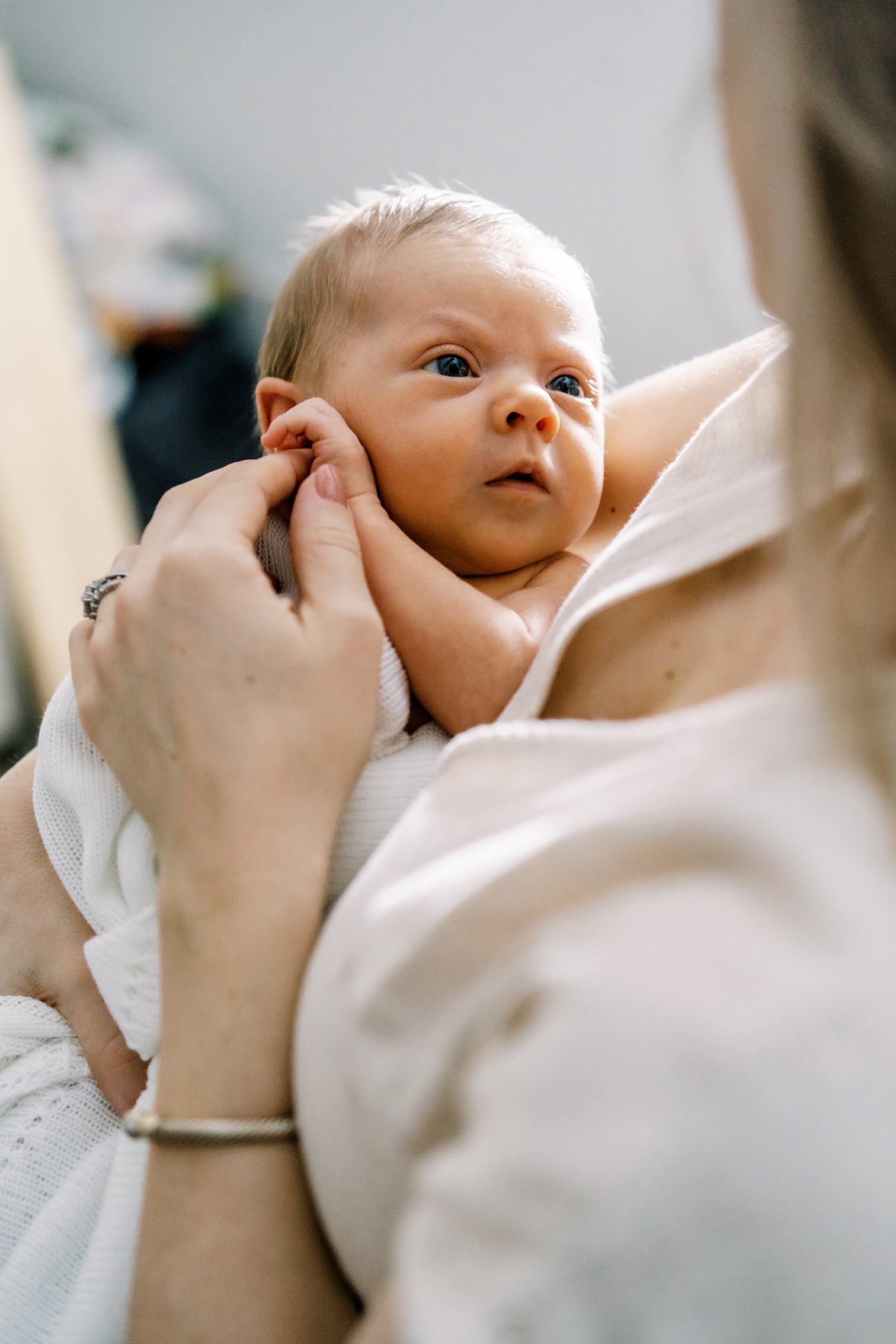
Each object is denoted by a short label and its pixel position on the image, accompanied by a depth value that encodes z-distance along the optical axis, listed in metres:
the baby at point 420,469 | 0.46
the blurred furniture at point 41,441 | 1.13
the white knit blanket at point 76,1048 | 0.43
